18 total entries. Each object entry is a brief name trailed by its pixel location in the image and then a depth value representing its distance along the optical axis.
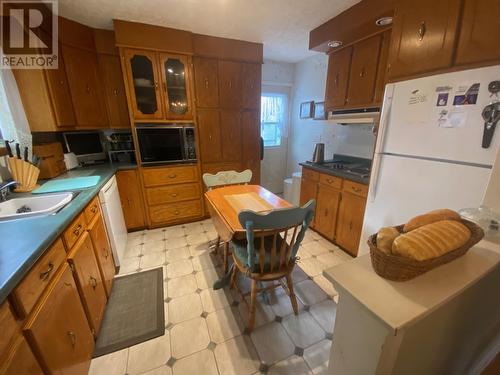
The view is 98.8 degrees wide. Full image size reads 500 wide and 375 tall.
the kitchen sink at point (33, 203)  1.47
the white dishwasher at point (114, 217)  2.04
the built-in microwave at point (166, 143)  2.74
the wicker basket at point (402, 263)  0.66
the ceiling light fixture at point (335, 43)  2.34
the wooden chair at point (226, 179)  2.41
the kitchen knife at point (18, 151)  1.81
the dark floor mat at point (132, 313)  1.53
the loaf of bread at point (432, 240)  0.66
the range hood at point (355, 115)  2.17
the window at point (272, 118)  4.11
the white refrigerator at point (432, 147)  1.25
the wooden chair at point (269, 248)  1.30
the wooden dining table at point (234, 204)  1.54
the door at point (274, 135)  4.11
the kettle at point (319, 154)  3.00
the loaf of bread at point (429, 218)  0.85
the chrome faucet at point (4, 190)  1.47
